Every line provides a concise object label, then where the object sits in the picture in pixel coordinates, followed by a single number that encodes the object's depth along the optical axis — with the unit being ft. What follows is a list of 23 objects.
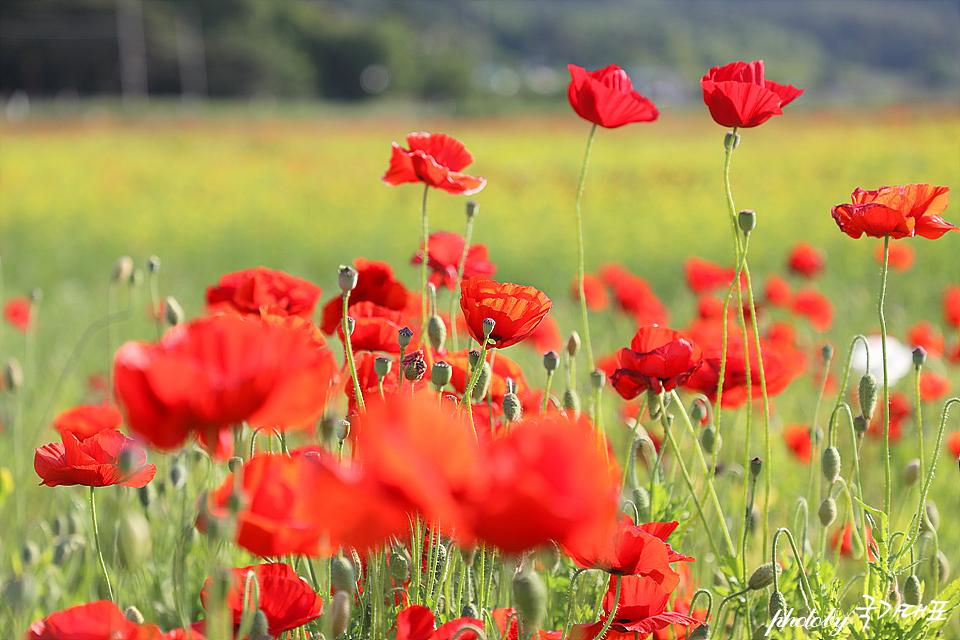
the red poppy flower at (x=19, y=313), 12.15
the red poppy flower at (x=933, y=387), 10.32
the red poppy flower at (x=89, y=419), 9.15
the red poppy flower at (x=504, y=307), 8.53
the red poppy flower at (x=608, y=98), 8.96
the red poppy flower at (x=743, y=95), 8.71
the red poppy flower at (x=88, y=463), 8.49
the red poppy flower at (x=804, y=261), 13.31
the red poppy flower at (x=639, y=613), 8.45
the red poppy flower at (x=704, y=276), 10.98
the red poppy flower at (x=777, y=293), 11.86
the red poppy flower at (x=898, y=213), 8.70
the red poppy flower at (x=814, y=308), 12.01
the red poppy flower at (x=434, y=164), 8.92
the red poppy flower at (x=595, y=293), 10.70
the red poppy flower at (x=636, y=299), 10.46
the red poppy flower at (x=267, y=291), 8.96
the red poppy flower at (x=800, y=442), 10.15
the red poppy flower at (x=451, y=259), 9.27
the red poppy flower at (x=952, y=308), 11.82
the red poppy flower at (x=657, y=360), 8.70
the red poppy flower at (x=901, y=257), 12.98
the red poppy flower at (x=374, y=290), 9.03
